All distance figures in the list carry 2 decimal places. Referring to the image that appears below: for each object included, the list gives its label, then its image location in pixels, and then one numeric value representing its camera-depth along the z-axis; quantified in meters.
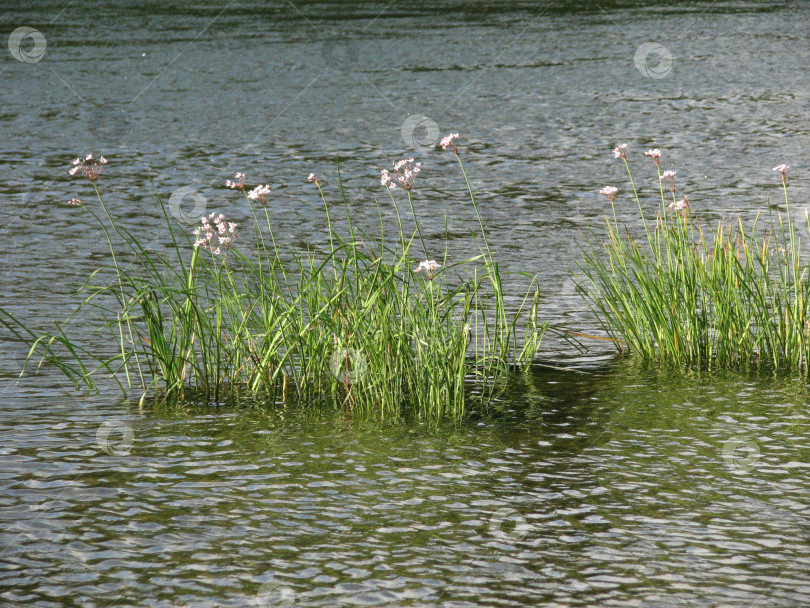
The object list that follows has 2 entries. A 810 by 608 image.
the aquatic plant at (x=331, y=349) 9.04
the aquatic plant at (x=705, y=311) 9.68
